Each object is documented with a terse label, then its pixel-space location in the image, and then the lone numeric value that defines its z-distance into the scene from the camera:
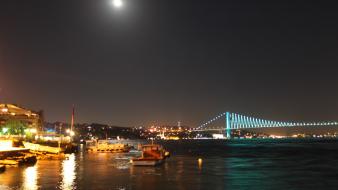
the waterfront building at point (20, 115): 84.26
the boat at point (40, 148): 61.62
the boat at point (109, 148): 92.62
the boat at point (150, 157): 49.66
